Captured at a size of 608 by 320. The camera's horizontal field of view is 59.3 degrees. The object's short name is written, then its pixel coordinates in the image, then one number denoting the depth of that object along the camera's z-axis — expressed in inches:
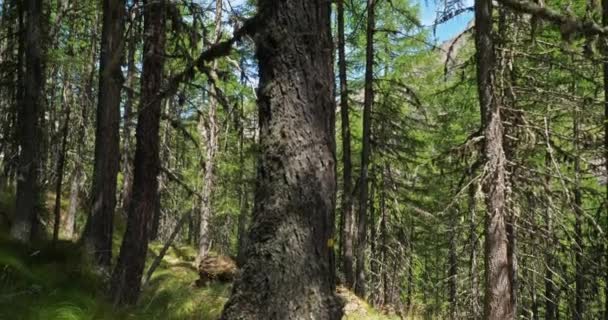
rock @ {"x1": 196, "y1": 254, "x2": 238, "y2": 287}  403.5
